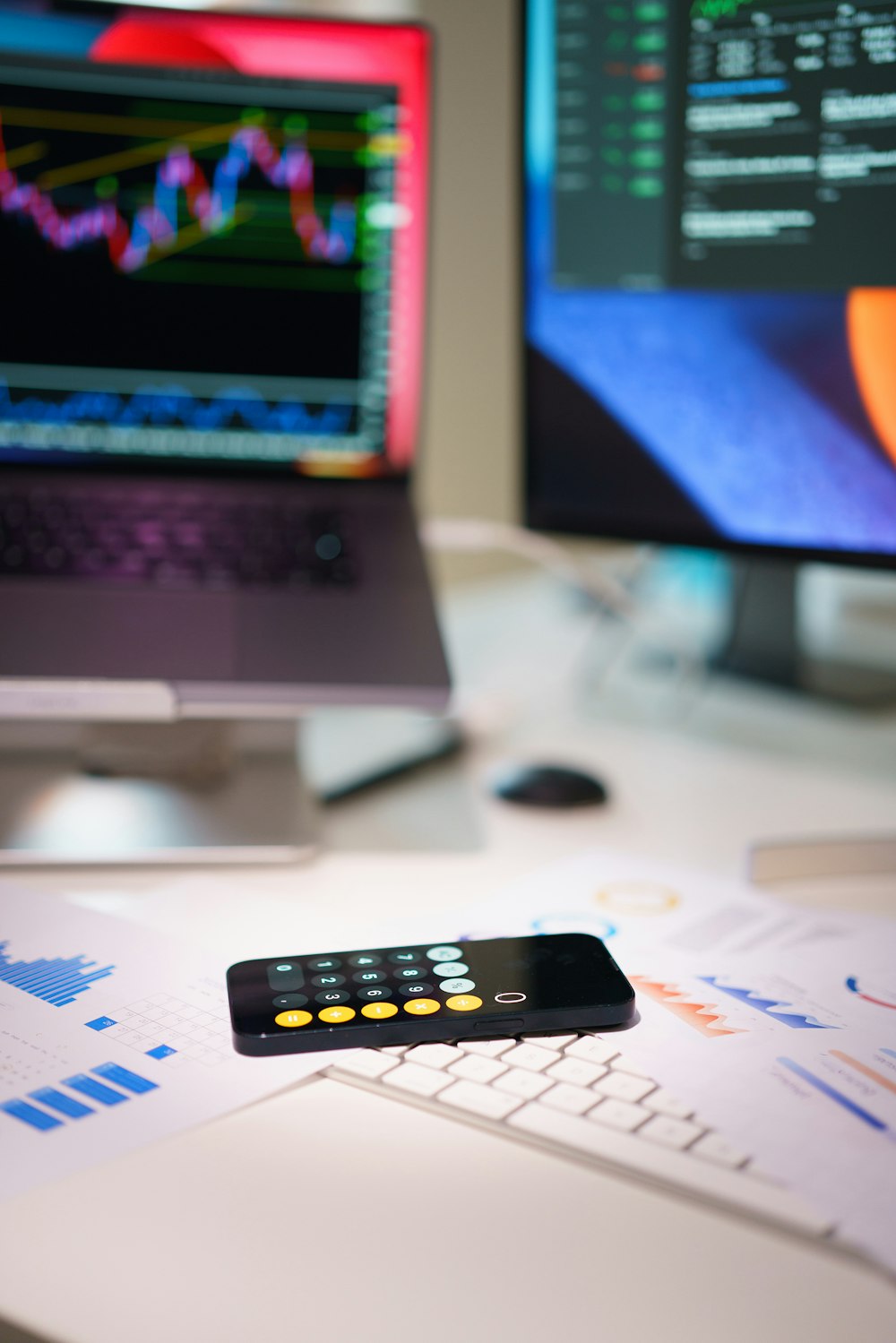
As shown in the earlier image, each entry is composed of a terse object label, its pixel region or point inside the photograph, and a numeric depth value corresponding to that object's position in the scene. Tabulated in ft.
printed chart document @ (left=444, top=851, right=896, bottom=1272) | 1.24
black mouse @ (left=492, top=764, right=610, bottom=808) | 2.31
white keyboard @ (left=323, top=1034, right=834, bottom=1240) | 1.20
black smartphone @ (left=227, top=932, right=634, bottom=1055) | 1.44
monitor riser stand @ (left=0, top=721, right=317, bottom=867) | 2.02
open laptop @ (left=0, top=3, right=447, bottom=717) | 2.40
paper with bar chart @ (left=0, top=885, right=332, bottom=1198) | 1.27
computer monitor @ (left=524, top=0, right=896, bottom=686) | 2.17
